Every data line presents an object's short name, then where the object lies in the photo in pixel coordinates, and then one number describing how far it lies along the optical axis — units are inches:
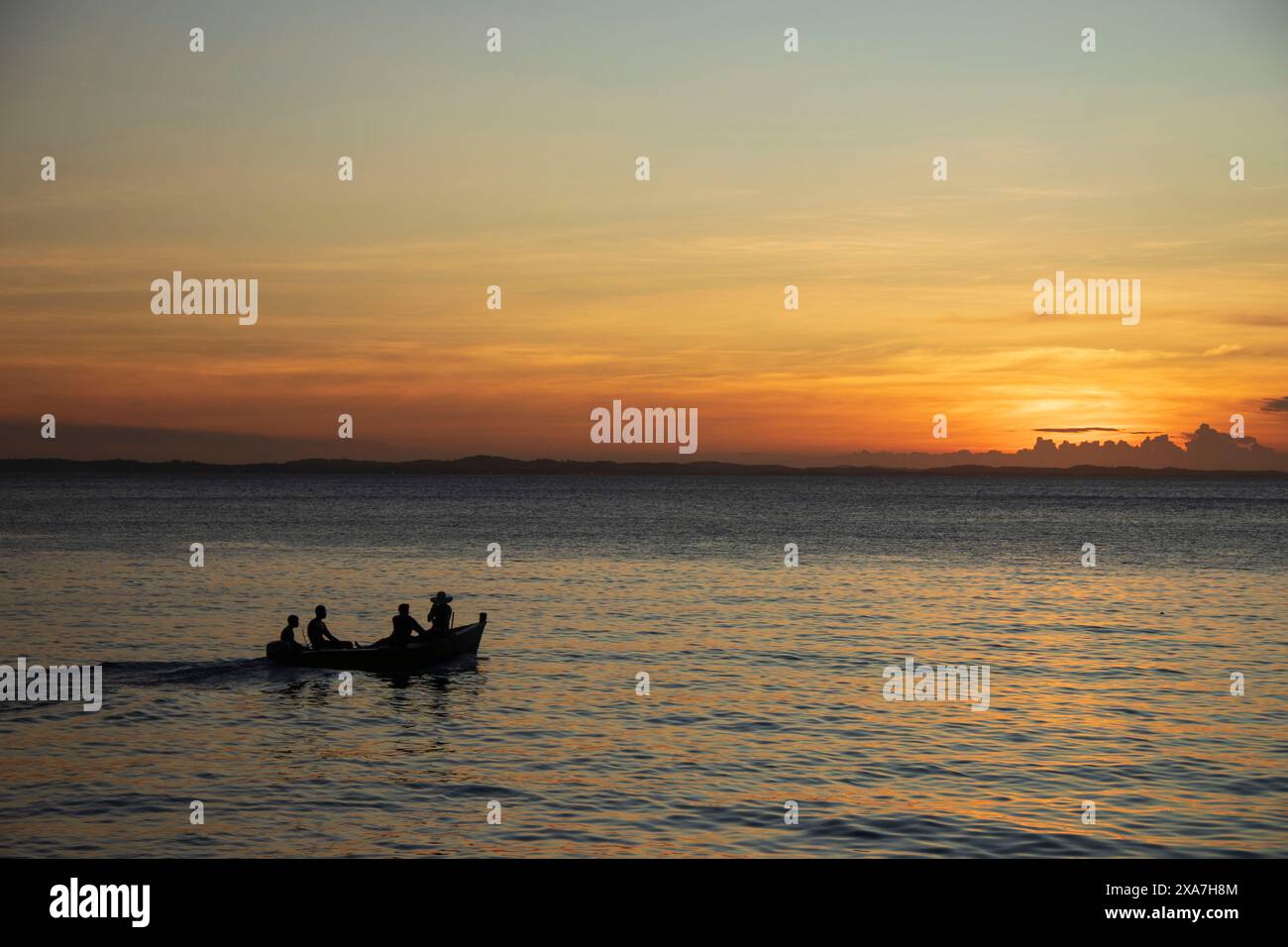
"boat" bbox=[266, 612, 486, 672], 1218.0
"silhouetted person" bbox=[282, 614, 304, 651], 1217.2
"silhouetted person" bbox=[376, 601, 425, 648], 1244.5
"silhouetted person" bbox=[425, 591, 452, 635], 1304.1
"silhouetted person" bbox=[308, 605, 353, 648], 1223.5
